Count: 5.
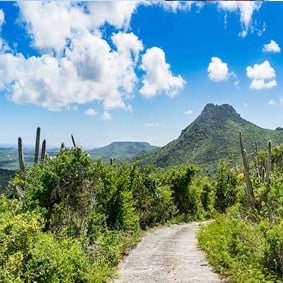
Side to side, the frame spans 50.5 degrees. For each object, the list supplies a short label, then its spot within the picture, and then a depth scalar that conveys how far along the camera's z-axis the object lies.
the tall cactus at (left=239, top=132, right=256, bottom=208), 12.94
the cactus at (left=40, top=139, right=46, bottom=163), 12.24
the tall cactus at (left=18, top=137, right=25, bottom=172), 12.08
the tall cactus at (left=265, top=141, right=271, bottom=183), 12.70
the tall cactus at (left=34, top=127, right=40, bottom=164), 12.49
